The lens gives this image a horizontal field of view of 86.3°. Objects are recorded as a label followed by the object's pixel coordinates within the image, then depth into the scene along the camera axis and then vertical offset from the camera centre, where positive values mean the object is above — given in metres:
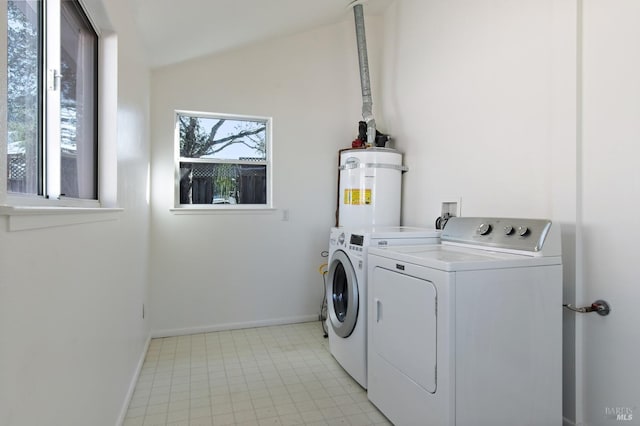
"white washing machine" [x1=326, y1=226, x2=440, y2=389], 2.19 -0.51
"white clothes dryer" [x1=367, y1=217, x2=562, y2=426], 1.48 -0.57
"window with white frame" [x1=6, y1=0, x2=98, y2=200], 0.98 +0.38
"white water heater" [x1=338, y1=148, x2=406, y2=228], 3.00 +0.19
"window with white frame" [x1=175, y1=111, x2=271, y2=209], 3.22 +0.46
